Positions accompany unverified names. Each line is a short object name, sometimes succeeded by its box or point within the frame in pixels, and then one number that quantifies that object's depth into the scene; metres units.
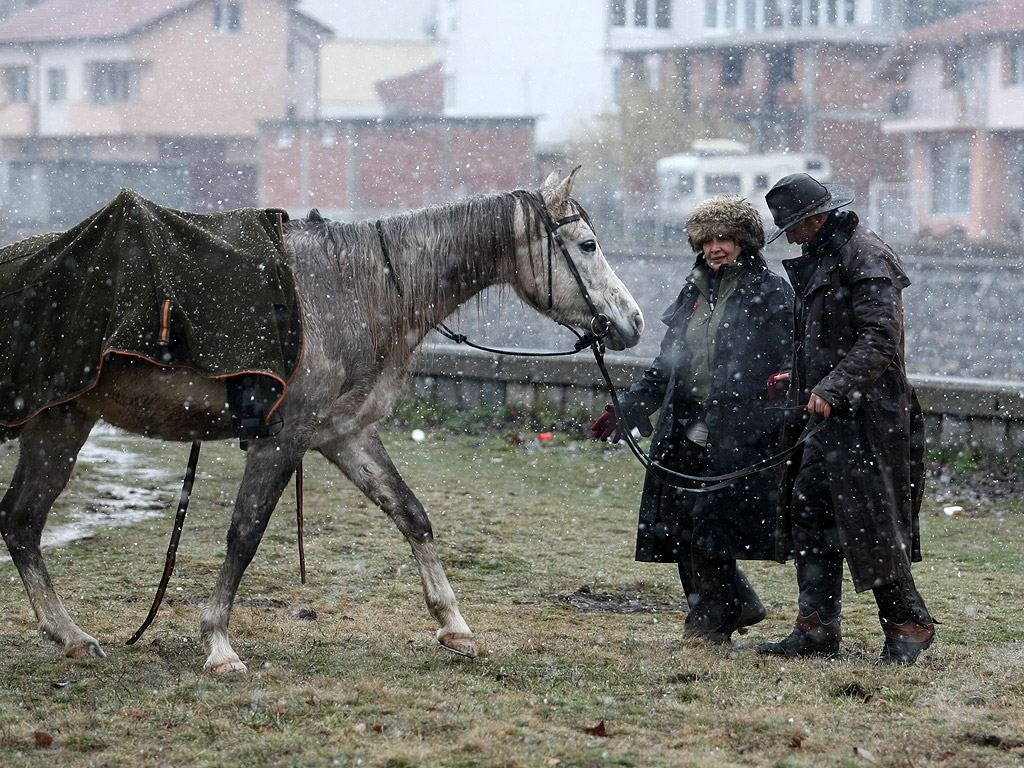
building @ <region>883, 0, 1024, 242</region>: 72.12
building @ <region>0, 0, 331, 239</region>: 88.31
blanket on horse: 9.04
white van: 82.75
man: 9.36
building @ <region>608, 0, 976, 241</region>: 83.81
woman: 10.23
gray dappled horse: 9.40
